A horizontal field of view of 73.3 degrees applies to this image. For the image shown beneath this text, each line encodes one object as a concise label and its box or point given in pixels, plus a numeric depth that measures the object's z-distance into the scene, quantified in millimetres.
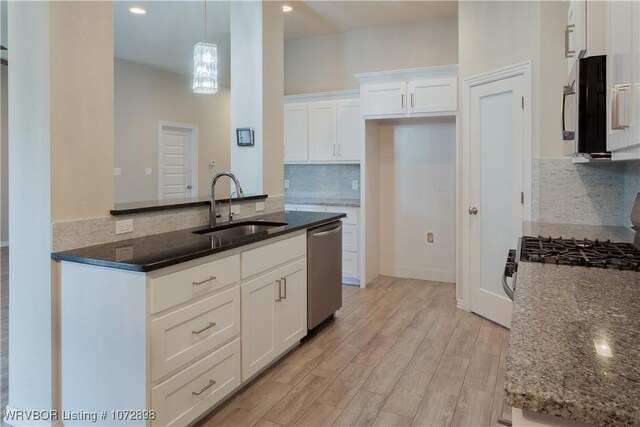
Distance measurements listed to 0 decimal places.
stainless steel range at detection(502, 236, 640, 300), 1629
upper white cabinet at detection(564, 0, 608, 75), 1571
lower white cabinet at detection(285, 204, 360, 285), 4871
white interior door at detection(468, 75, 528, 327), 3414
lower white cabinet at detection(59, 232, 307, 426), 1807
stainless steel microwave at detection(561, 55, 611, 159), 1566
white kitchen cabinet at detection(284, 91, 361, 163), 4988
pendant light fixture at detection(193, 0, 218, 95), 3652
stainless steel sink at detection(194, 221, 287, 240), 2884
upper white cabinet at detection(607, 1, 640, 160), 1134
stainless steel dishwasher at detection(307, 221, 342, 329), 3242
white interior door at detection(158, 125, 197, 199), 7480
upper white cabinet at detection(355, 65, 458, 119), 4359
